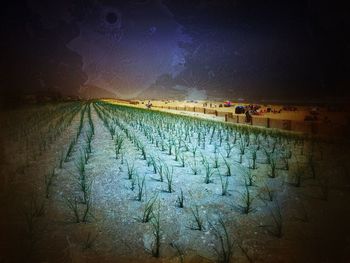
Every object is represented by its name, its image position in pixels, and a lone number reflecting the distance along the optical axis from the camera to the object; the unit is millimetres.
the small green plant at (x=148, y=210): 3887
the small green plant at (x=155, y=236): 3092
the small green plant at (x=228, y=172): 5775
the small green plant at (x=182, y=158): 6613
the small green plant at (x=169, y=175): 4966
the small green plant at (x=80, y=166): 5862
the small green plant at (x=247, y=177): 5141
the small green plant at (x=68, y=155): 7462
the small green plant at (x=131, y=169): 5752
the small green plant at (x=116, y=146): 7846
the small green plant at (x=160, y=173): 5566
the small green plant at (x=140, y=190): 4645
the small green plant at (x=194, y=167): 6043
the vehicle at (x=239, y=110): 25589
